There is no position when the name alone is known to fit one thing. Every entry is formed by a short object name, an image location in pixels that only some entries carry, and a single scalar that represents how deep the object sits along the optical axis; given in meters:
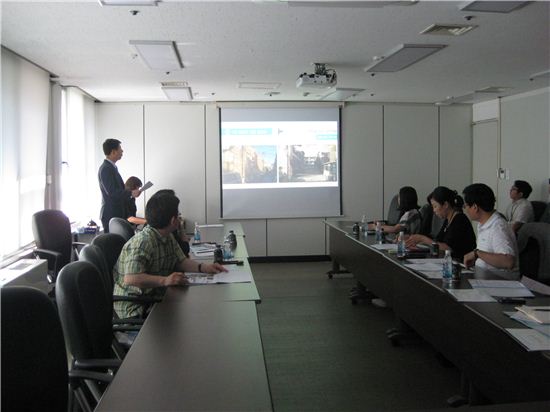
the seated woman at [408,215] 5.32
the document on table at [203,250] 3.85
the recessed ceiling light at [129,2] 3.14
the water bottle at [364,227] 5.57
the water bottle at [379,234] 4.83
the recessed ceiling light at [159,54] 4.25
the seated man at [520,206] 6.40
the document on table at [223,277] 2.90
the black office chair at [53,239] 4.43
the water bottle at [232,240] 4.20
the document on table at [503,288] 2.56
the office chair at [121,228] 3.91
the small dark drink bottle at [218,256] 3.50
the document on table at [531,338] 1.83
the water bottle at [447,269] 2.90
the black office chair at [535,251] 3.36
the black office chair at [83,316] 1.95
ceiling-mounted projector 5.30
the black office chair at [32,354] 1.55
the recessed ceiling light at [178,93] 6.49
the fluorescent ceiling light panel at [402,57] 4.45
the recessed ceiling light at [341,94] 6.90
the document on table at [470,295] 2.51
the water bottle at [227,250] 3.65
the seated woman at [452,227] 4.04
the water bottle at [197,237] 4.60
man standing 5.40
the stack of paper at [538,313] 2.09
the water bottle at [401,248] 3.92
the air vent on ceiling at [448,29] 3.85
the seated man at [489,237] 3.14
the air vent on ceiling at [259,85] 6.37
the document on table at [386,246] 4.35
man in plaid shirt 2.69
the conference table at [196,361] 1.45
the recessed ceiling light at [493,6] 3.25
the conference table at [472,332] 2.12
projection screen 8.06
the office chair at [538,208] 6.81
